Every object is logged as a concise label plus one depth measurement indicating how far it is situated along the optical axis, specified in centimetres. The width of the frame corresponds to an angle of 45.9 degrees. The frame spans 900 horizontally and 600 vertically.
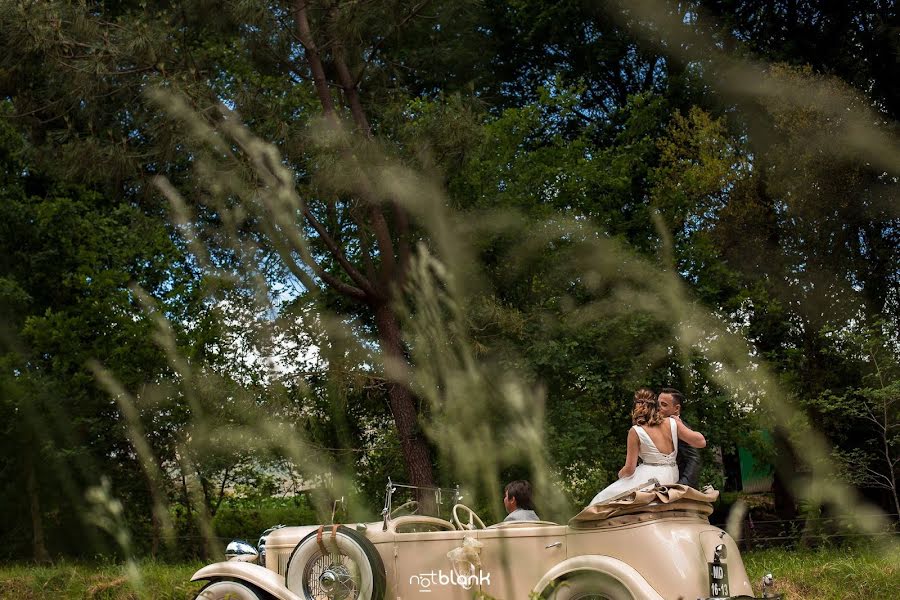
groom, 710
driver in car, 752
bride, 696
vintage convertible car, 621
